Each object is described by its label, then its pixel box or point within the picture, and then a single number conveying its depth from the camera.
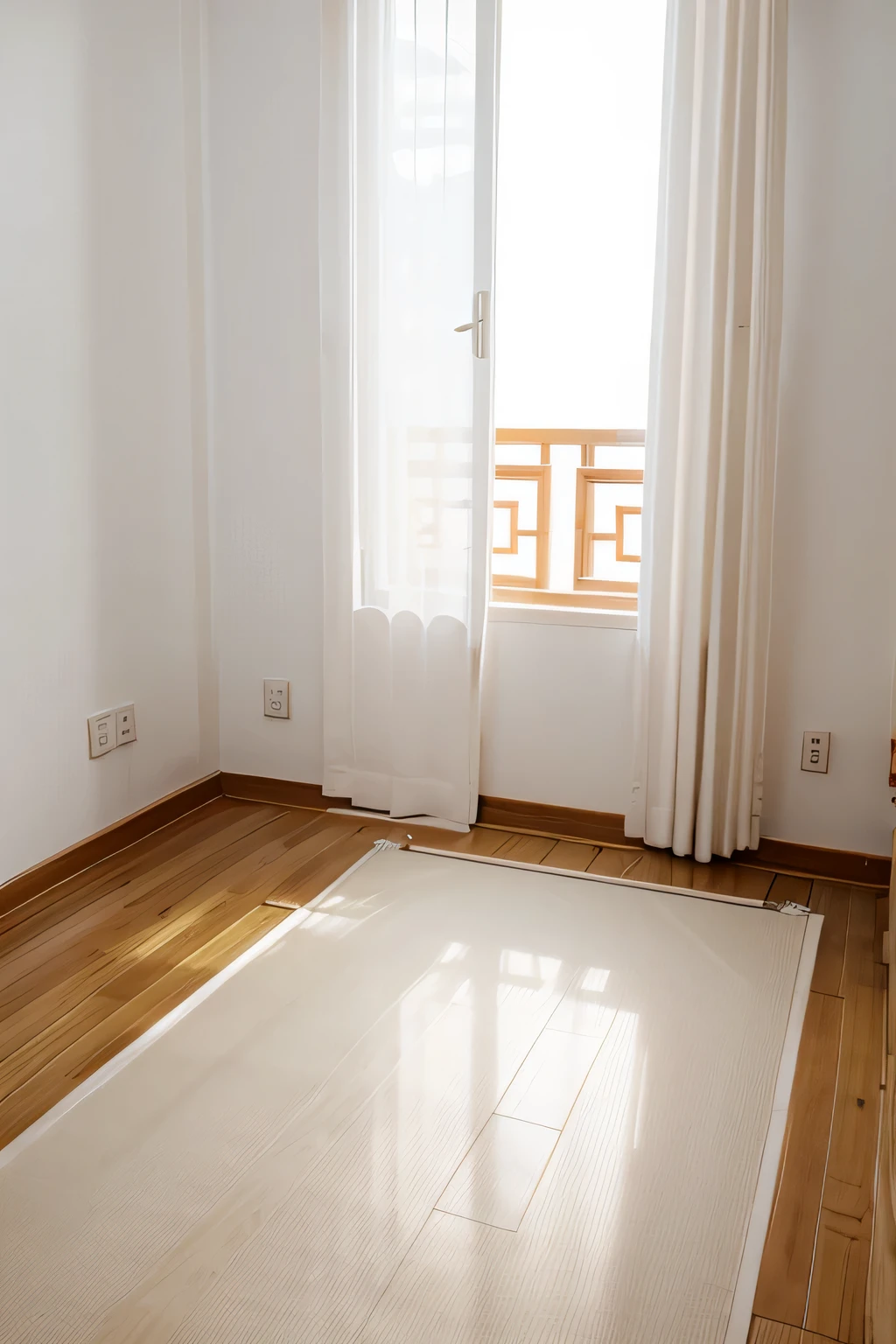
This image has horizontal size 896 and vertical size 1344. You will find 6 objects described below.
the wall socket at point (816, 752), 2.56
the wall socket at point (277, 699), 3.08
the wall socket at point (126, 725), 2.72
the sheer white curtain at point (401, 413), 2.59
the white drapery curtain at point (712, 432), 2.32
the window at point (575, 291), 2.58
